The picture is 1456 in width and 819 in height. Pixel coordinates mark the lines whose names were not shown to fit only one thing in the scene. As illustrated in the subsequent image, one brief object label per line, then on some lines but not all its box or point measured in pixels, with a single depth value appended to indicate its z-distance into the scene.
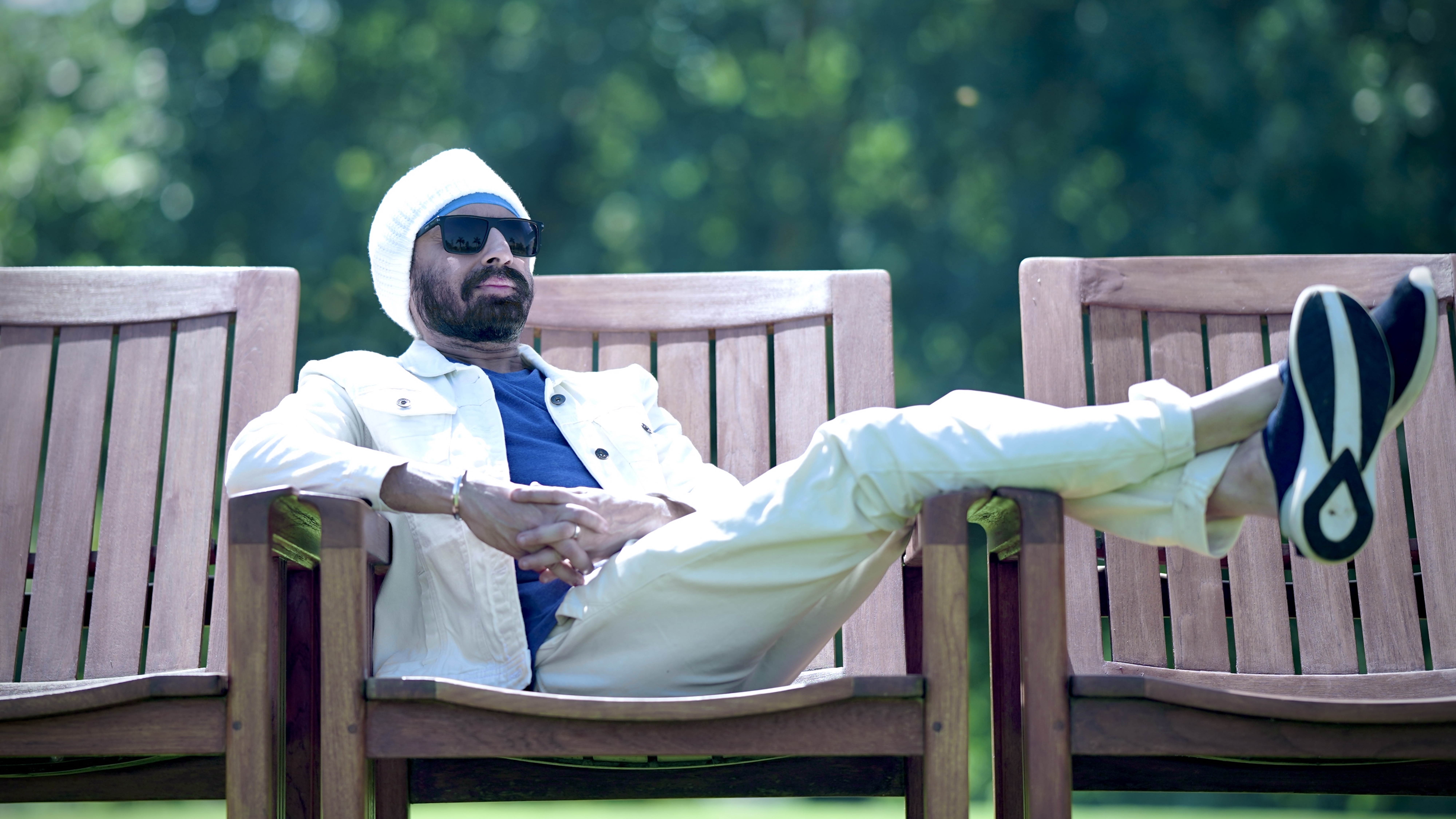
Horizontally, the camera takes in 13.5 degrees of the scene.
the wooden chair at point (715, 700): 6.59
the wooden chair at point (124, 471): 7.09
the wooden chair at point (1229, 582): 6.88
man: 6.56
